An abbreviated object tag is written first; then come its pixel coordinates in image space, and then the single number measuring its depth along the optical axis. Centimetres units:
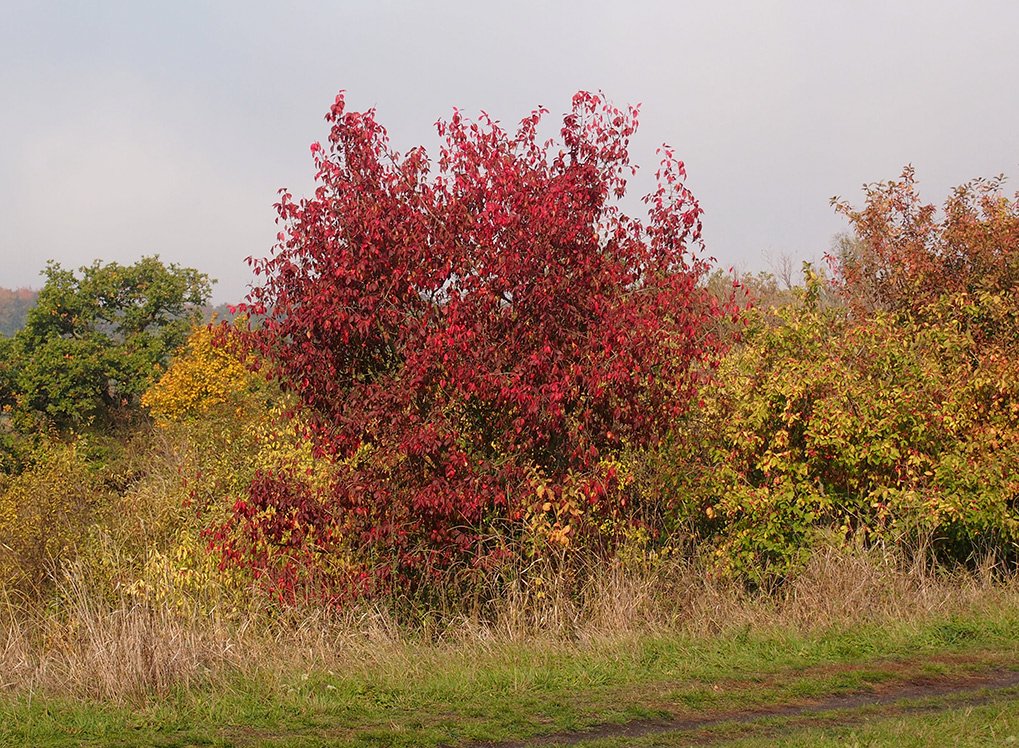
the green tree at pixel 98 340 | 4738
